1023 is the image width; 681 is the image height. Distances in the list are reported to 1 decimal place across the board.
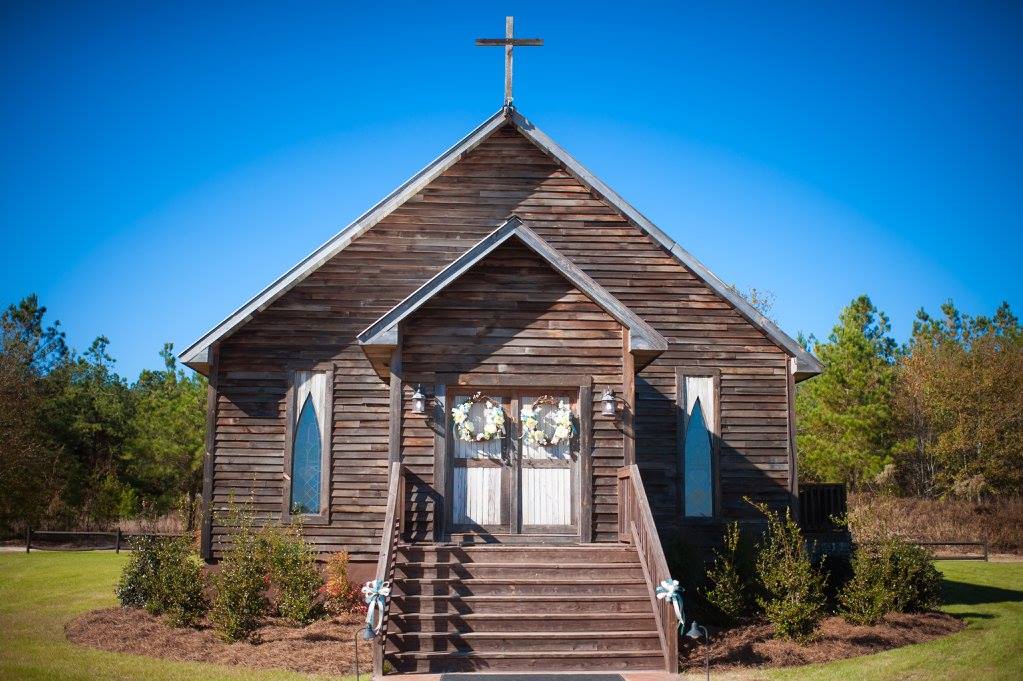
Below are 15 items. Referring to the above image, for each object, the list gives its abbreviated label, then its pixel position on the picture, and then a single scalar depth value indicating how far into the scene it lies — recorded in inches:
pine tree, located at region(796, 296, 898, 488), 1427.2
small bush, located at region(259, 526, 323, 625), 504.4
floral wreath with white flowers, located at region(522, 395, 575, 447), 503.8
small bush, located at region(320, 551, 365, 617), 536.4
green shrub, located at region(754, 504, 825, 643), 474.9
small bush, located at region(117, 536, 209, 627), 500.4
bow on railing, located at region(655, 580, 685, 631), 389.4
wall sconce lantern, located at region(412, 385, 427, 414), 495.5
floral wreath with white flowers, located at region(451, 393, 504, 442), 505.0
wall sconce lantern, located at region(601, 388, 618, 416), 501.0
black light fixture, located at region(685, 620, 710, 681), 362.6
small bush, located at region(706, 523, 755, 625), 508.4
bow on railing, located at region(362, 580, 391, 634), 376.2
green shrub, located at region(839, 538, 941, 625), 510.3
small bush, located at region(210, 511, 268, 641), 464.4
